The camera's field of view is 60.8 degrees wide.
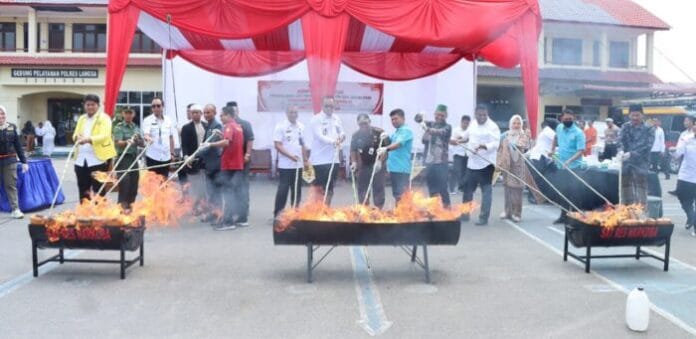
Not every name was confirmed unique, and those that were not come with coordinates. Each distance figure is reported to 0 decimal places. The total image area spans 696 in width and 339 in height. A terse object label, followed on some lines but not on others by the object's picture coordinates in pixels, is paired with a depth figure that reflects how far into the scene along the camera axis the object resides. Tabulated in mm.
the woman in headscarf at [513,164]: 8953
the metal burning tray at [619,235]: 5539
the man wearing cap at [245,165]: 8398
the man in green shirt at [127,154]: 7832
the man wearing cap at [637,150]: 7992
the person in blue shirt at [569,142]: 8859
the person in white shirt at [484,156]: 8555
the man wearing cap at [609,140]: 12359
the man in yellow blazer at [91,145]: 6641
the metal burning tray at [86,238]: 5180
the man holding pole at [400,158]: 8109
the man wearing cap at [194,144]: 8656
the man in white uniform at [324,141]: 7980
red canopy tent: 8969
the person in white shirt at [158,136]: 8570
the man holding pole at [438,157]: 8844
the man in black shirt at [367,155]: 8422
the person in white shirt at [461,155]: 9406
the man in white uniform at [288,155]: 8094
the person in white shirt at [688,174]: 8008
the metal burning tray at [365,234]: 5176
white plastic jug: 4145
